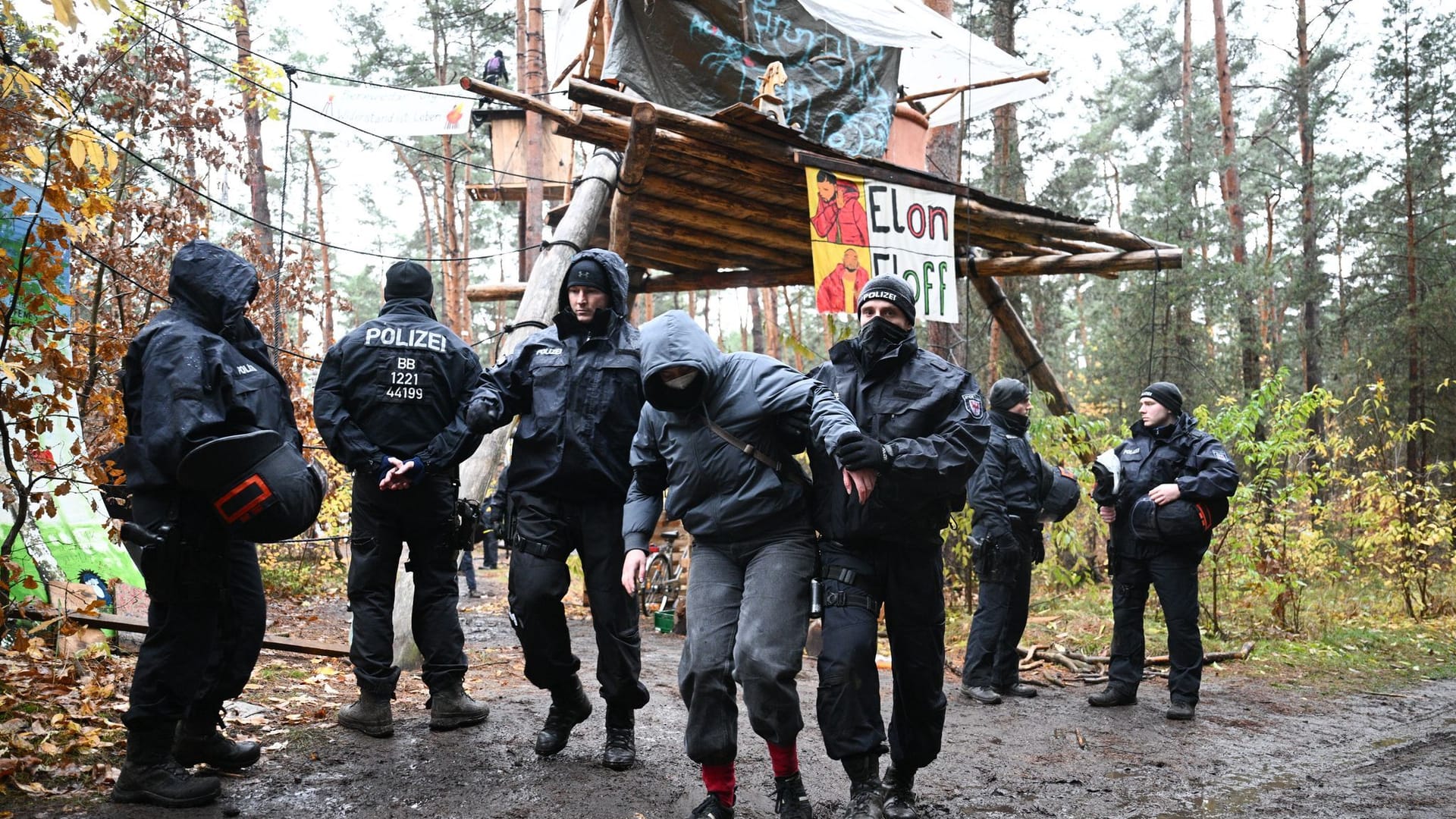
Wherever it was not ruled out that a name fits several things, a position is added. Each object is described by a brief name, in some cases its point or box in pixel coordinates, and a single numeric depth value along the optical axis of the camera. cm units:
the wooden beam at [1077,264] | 943
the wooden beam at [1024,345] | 1041
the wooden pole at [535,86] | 1516
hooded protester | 347
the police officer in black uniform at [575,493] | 420
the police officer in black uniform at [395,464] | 429
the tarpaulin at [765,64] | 824
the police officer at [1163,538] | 618
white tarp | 885
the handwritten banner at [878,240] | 777
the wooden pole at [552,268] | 641
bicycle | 1069
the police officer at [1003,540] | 655
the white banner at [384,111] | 973
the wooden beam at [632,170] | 663
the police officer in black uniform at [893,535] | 354
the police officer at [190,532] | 346
